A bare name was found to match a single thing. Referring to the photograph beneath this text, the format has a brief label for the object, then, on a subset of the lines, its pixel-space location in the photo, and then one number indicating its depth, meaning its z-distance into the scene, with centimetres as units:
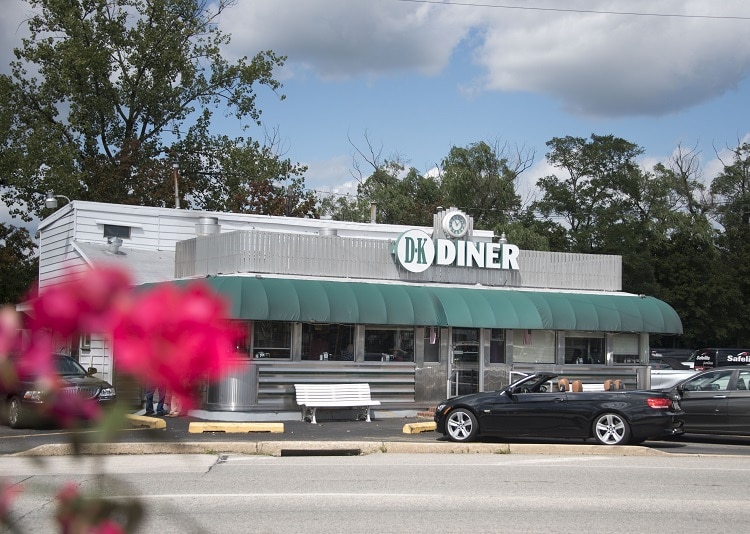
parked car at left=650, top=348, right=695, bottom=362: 4551
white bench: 2328
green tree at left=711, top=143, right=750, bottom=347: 5856
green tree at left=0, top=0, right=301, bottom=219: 4462
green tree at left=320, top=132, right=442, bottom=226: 5969
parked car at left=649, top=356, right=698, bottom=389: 3006
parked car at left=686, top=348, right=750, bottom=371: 4088
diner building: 2353
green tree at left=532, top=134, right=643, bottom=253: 6475
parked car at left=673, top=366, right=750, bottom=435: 1945
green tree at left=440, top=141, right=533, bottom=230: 5875
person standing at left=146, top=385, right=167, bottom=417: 2056
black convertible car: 1789
